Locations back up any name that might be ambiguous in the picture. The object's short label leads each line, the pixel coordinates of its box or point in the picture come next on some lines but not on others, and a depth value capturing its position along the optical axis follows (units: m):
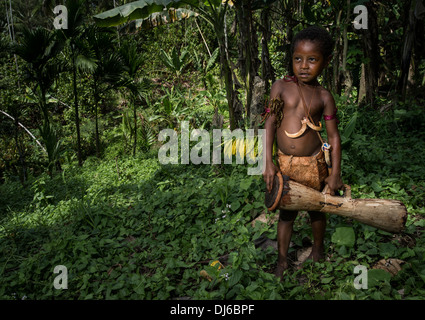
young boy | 2.07
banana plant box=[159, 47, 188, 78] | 9.03
